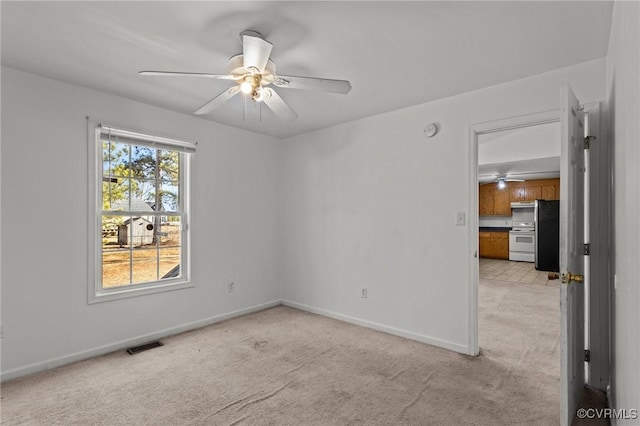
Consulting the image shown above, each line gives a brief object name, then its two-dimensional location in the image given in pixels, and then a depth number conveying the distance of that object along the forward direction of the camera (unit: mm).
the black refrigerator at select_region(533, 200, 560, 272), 7297
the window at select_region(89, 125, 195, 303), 3084
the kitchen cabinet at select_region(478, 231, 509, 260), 8828
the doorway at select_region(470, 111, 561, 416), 2893
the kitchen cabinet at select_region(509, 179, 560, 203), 8117
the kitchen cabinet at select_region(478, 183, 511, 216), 8914
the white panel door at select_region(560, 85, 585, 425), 1861
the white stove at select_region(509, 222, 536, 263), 8188
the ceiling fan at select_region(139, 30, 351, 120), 1869
